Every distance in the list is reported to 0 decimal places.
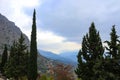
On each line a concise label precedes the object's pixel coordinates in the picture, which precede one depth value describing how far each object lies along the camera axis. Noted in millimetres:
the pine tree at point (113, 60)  9921
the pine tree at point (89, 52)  13427
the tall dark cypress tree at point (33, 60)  19872
